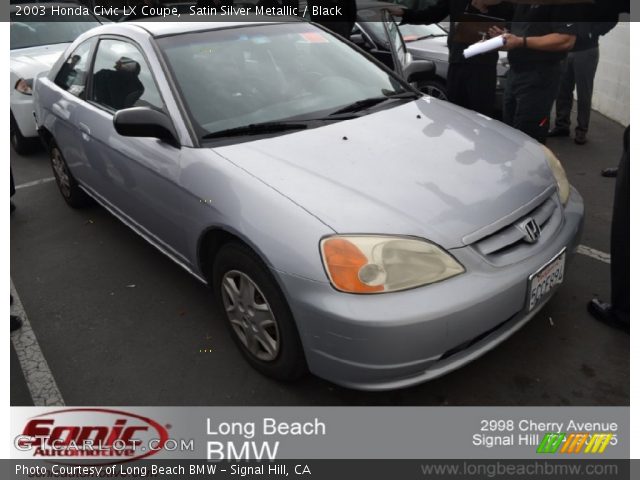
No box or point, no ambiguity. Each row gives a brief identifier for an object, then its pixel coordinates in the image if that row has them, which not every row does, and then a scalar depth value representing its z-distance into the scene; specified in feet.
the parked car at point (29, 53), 18.81
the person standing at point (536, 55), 11.35
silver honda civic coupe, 6.51
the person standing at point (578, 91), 18.56
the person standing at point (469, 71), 13.51
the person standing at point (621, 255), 8.52
